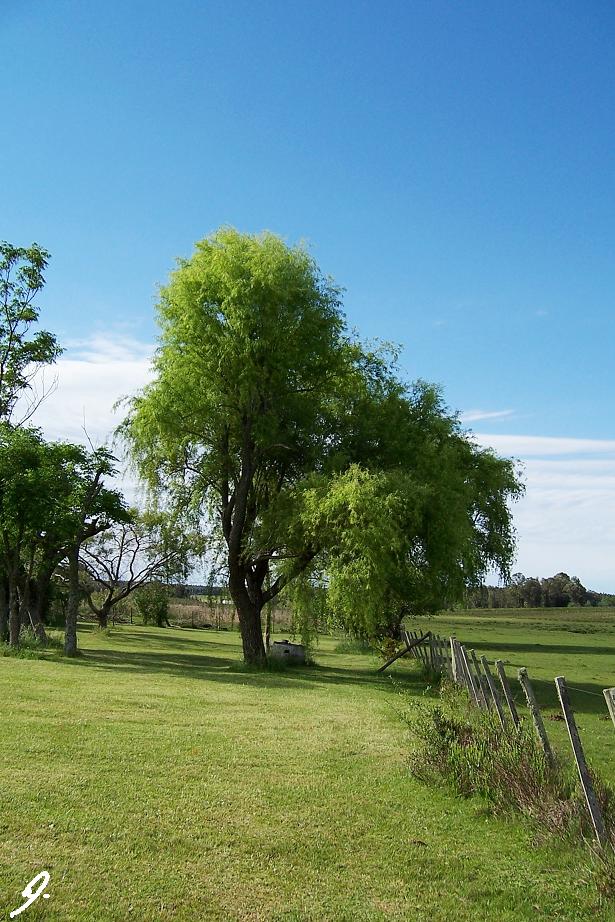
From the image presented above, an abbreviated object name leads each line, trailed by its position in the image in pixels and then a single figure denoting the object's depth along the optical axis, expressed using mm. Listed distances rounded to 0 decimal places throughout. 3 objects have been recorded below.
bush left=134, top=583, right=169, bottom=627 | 66875
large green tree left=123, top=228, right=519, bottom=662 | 22422
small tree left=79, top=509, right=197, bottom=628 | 52469
